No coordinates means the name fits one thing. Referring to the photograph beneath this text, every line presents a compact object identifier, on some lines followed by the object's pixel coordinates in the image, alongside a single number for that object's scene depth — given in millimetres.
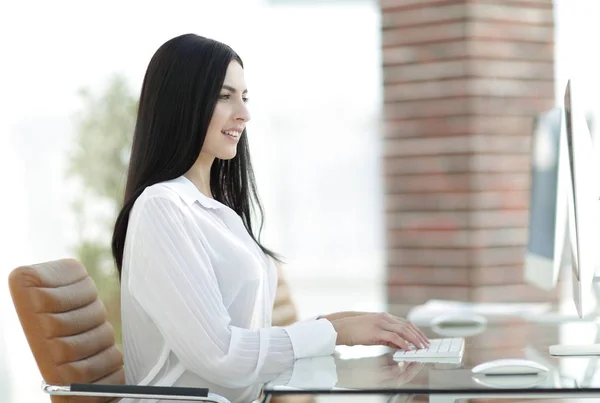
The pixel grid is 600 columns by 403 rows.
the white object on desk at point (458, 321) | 3703
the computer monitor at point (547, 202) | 3616
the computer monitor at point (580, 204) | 3025
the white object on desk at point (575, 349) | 3073
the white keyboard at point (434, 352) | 3048
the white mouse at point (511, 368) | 2887
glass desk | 2781
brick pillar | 5172
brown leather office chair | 3122
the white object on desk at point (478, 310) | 3808
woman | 3038
